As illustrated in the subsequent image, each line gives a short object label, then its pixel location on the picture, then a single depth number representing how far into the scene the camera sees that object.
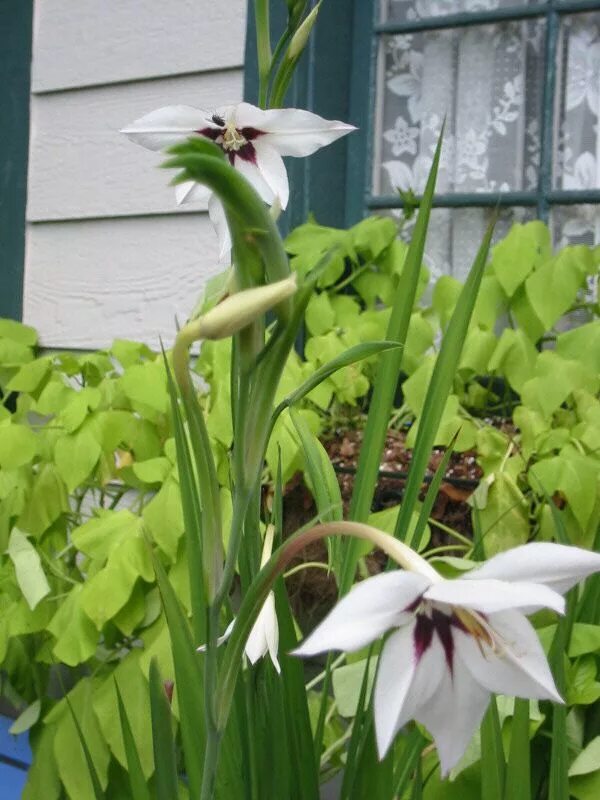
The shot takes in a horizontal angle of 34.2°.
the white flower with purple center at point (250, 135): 0.77
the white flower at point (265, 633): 0.70
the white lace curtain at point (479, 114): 1.72
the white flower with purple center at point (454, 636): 0.42
